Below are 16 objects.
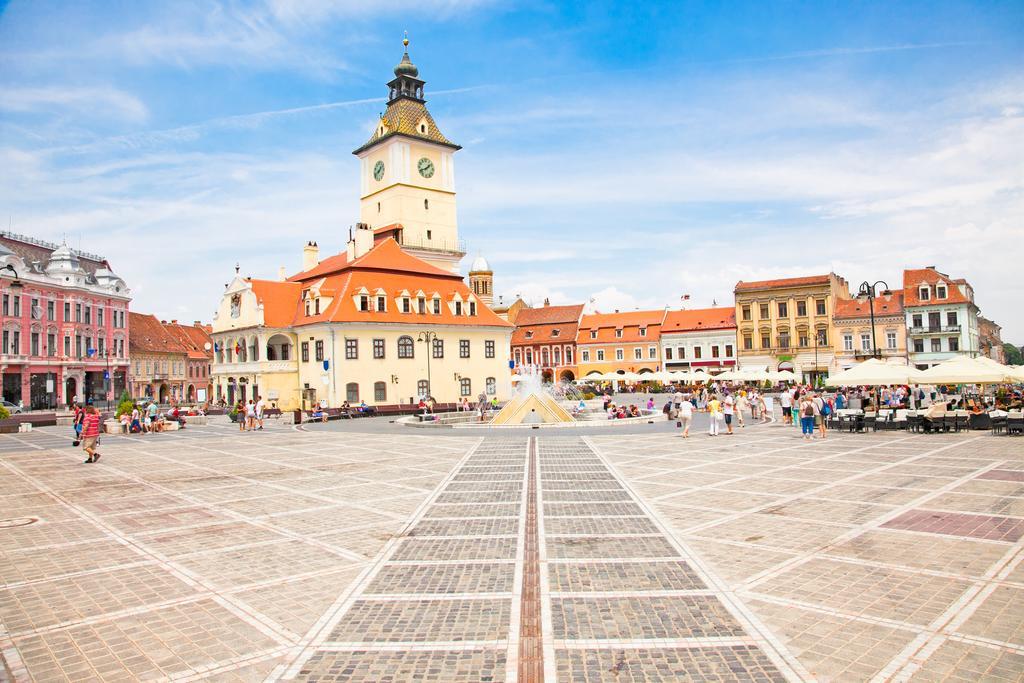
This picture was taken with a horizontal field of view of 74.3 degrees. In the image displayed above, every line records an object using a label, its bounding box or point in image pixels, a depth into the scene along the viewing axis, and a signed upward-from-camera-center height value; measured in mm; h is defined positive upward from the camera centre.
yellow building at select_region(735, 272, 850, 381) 68812 +5154
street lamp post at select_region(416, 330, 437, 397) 51512 +3394
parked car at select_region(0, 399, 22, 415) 53094 -1031
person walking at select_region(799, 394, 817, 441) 24062 -1633
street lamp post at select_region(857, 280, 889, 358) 29988 +3555
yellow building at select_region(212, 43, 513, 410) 48969 +3835
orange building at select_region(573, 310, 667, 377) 80500 +4110
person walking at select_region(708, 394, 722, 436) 25723 -1539
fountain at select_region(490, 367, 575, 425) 33750 -1560
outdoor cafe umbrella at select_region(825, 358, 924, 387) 26266 -262
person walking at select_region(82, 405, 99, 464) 20109 -1198
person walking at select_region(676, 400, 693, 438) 25750 -1500
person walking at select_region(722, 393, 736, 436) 26562 -1474
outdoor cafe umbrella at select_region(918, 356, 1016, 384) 25141 -244
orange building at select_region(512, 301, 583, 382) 85812 +4988
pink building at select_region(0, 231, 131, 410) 59500 +6354
